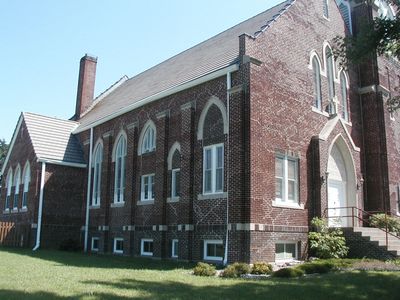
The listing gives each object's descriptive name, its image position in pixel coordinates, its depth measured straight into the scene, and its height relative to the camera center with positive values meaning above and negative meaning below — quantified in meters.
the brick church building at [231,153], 17.05 +3.45
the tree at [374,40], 12.28 +5.21
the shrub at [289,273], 12.99 -1.19
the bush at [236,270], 13.22 -1.18
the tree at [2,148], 70.24 +12.16
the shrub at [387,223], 19.22 +0.40
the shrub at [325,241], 17.31 -0.38
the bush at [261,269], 13.90 -1.17
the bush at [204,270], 13.20 -1.18
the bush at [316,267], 13.79 -1.09
